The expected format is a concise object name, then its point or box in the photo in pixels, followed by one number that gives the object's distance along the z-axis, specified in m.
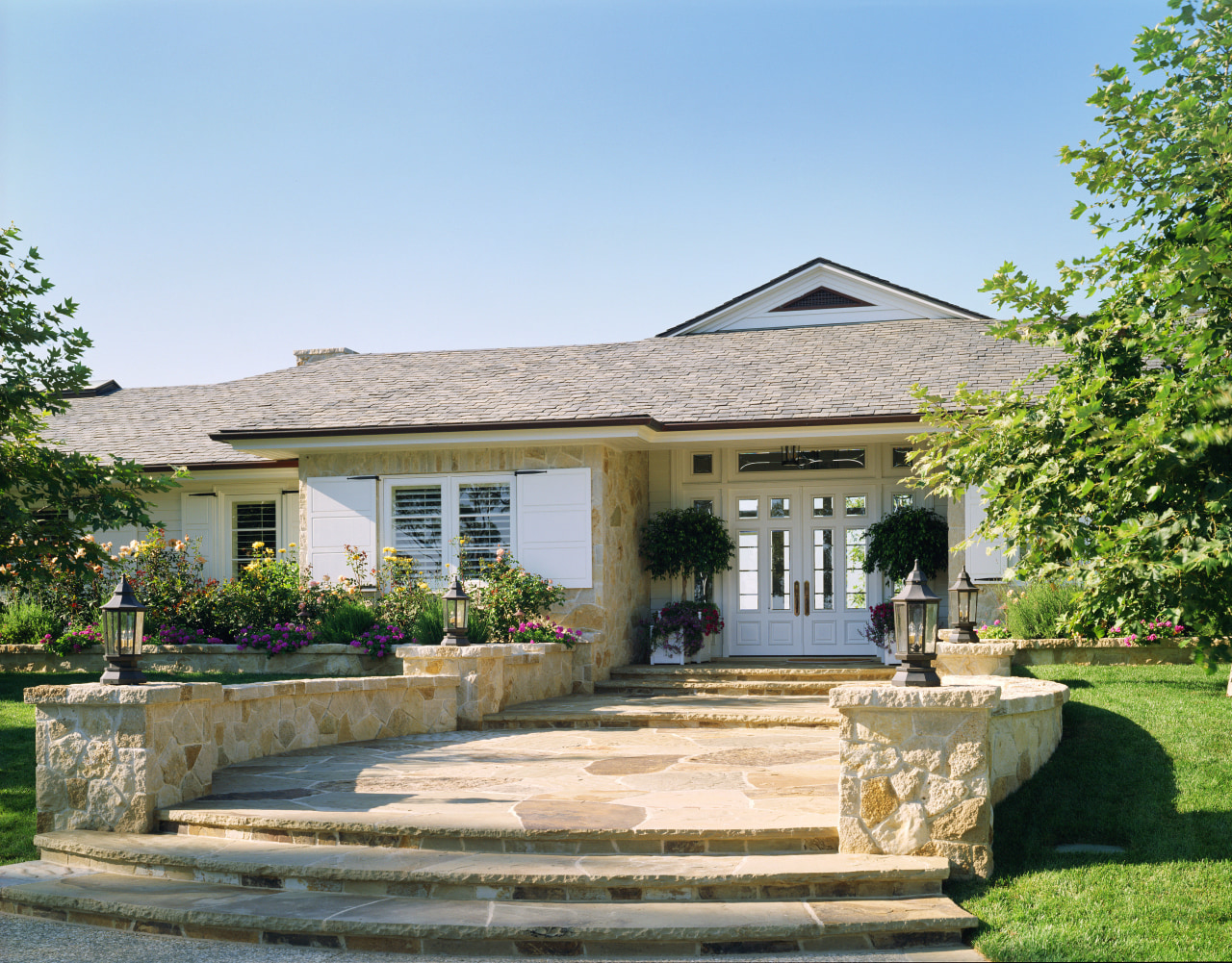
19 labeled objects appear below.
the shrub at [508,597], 11.53
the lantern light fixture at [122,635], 6.00
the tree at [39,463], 8.75
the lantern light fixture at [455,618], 9.72
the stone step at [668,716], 9.39
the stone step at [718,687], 11.00
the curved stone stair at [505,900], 4.41
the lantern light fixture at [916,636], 5.34
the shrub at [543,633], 11.28
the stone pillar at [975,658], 9.71
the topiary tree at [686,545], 13.21
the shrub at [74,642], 12.46
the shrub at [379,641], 11.71
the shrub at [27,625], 12.80
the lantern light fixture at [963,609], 10.26
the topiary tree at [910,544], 12.50
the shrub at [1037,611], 10.83
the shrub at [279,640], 12.01
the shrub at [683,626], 12.71
